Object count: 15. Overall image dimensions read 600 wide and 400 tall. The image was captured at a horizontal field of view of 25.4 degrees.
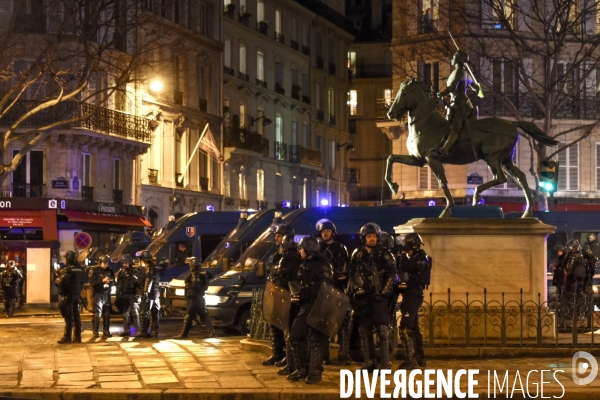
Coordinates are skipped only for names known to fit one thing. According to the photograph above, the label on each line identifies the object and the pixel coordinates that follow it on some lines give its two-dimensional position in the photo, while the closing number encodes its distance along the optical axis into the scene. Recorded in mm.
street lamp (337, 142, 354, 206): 72931
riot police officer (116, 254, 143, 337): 25031
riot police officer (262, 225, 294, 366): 17328
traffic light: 30438
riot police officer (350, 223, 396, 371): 15852
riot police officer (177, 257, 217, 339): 24031
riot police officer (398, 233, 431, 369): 16594
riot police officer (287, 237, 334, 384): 15383
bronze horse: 19828
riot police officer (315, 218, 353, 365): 16531
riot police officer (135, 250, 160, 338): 24594
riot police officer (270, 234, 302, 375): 16078
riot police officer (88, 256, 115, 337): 24734
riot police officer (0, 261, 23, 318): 35688
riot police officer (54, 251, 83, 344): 22844
